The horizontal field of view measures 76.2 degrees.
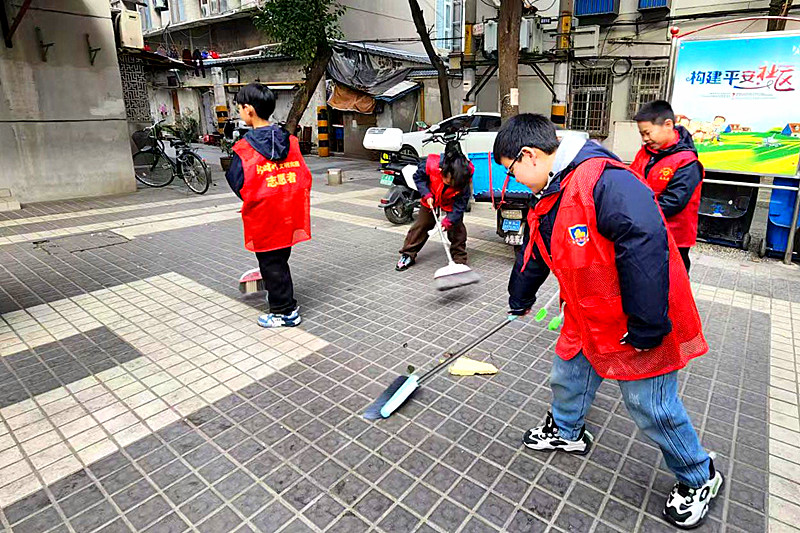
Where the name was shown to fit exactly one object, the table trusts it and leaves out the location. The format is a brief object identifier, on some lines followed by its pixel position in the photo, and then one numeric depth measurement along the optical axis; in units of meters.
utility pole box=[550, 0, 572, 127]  13.31
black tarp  15.47
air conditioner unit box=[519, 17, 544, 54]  13.00
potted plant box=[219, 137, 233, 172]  12.26
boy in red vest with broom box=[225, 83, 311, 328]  3.55
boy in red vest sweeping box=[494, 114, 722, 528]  1.71
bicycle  9.76
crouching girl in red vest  4.83
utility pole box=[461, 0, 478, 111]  14.27
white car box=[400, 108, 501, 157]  10.77
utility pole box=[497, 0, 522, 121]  7.88
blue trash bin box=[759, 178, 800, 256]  5.49
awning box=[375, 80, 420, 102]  15.01
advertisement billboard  5.35
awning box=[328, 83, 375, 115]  15.62
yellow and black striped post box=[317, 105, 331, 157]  17.31
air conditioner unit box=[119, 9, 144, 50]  9.58
